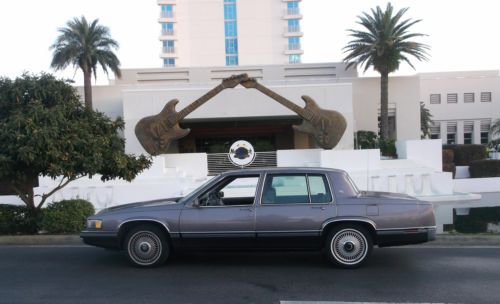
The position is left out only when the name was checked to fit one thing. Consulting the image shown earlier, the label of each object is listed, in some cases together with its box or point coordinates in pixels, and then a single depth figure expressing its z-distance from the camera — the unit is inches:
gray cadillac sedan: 261.9
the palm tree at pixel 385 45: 1248.2
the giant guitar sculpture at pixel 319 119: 898.1
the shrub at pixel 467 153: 1396.4
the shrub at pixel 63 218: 393.4
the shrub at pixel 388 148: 1055.3
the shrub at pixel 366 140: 1188.5
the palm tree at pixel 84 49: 1273.4
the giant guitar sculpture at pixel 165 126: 896.3
